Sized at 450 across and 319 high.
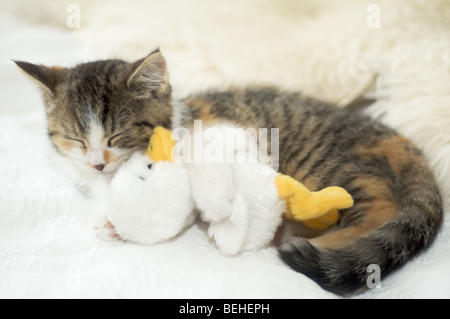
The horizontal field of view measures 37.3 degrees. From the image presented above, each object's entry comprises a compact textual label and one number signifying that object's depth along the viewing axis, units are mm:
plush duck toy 424
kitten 422
